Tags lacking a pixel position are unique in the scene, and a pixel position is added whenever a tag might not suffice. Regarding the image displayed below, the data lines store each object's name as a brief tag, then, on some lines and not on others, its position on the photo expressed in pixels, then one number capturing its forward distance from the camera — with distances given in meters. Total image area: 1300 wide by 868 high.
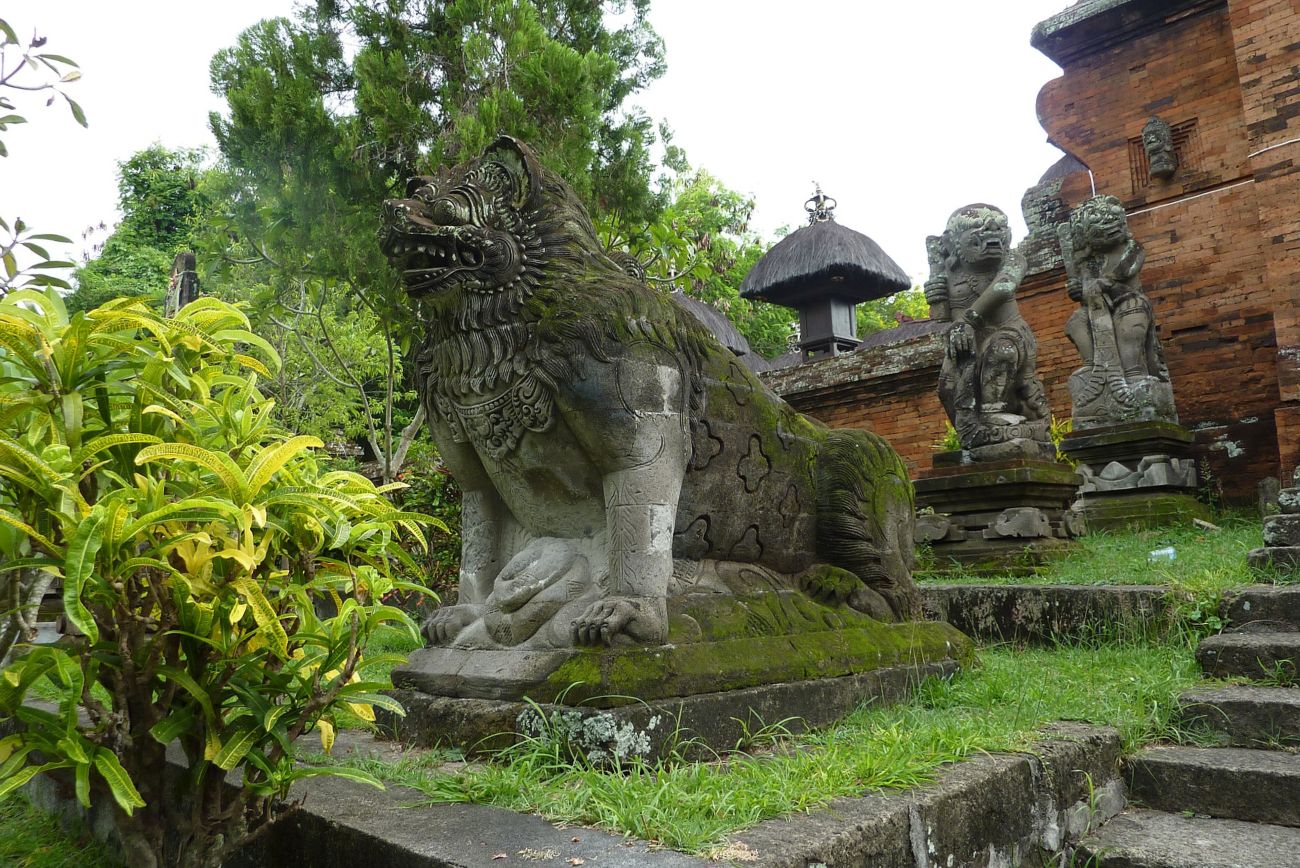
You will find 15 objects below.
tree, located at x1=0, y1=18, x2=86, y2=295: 2.10
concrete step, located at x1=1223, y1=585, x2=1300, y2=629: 3.98
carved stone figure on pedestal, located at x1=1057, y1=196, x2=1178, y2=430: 9.20
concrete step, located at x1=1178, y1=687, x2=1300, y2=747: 3.26
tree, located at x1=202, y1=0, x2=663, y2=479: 7.12
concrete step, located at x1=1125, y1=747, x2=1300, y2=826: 2.89
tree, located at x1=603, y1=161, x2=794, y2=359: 8.40
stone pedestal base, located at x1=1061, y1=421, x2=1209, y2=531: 8.37
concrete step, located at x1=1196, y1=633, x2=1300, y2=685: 3.65
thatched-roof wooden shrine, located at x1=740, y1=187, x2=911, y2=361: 19.05
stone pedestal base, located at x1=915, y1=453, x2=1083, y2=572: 6.79
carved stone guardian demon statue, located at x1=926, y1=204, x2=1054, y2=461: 7.67
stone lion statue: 2.90
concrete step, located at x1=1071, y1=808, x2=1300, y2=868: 2.55
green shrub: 1.66
